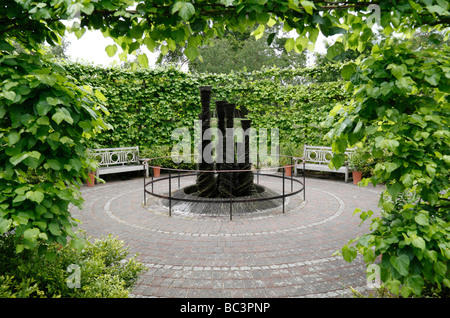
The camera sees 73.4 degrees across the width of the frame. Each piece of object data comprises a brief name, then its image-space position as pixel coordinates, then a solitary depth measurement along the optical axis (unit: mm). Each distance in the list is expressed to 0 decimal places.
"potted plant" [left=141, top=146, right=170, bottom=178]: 12070
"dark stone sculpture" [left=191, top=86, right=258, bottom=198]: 7395
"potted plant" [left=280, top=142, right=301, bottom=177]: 12602
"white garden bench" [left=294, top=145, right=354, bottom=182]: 10859
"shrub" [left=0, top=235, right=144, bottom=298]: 2381
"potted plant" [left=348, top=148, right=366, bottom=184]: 10289
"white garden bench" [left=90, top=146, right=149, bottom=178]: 10591
